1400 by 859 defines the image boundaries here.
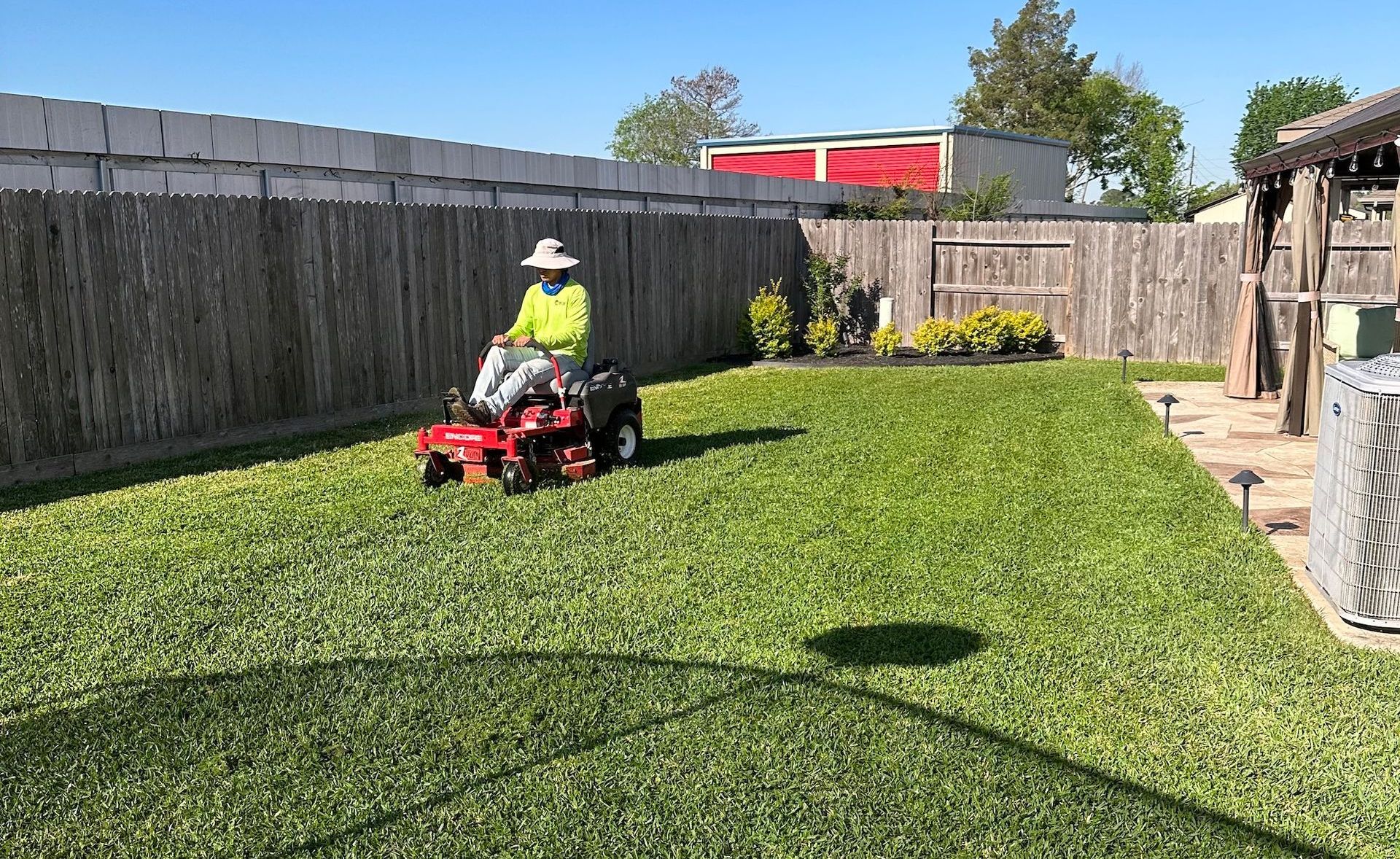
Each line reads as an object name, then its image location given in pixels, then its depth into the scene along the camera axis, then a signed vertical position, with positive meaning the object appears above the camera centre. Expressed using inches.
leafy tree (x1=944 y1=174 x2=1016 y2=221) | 919.7 +58.0
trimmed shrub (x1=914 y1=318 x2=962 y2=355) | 601.3 -33.8
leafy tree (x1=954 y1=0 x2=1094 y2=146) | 2397.9 +412.4
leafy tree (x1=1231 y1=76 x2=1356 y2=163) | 2659.9 +382.2
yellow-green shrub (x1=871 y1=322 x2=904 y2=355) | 606.9 -35.2
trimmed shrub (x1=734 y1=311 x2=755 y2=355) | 601.0 -29.6
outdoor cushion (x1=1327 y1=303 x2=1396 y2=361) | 378.6 -23.1
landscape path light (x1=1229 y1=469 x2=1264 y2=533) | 219.0 -40.8
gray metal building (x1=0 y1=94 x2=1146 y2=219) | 387.2 +51.8
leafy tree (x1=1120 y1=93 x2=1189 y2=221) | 1898.4 +230.8
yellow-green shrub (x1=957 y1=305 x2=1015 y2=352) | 596.1 -30.6
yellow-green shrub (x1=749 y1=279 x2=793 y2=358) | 592.7 -25.9
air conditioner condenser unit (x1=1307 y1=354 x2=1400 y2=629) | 172.7 -35.8
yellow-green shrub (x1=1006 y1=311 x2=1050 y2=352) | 597.0 -30.1
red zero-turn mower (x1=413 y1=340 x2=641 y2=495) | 273.7 -39.1
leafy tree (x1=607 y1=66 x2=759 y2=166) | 2332.7 +330.3
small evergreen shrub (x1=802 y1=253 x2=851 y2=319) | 639.1 -3.5
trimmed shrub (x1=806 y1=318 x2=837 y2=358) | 601.6 -33.1
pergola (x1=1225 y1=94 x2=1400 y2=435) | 302.8 +15.4
